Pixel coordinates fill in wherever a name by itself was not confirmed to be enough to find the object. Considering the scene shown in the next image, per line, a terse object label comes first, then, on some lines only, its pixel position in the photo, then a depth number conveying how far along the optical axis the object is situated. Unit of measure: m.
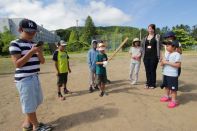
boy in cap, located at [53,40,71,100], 4.14
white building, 42.04
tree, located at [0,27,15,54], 27.81
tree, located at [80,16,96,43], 40.17
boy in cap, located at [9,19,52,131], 2.34
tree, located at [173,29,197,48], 33.24
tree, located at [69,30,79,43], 40.50
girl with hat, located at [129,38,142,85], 4.98
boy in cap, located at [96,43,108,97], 4.09
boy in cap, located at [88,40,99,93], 4.55
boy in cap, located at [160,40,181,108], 3.37
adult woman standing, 4.45
